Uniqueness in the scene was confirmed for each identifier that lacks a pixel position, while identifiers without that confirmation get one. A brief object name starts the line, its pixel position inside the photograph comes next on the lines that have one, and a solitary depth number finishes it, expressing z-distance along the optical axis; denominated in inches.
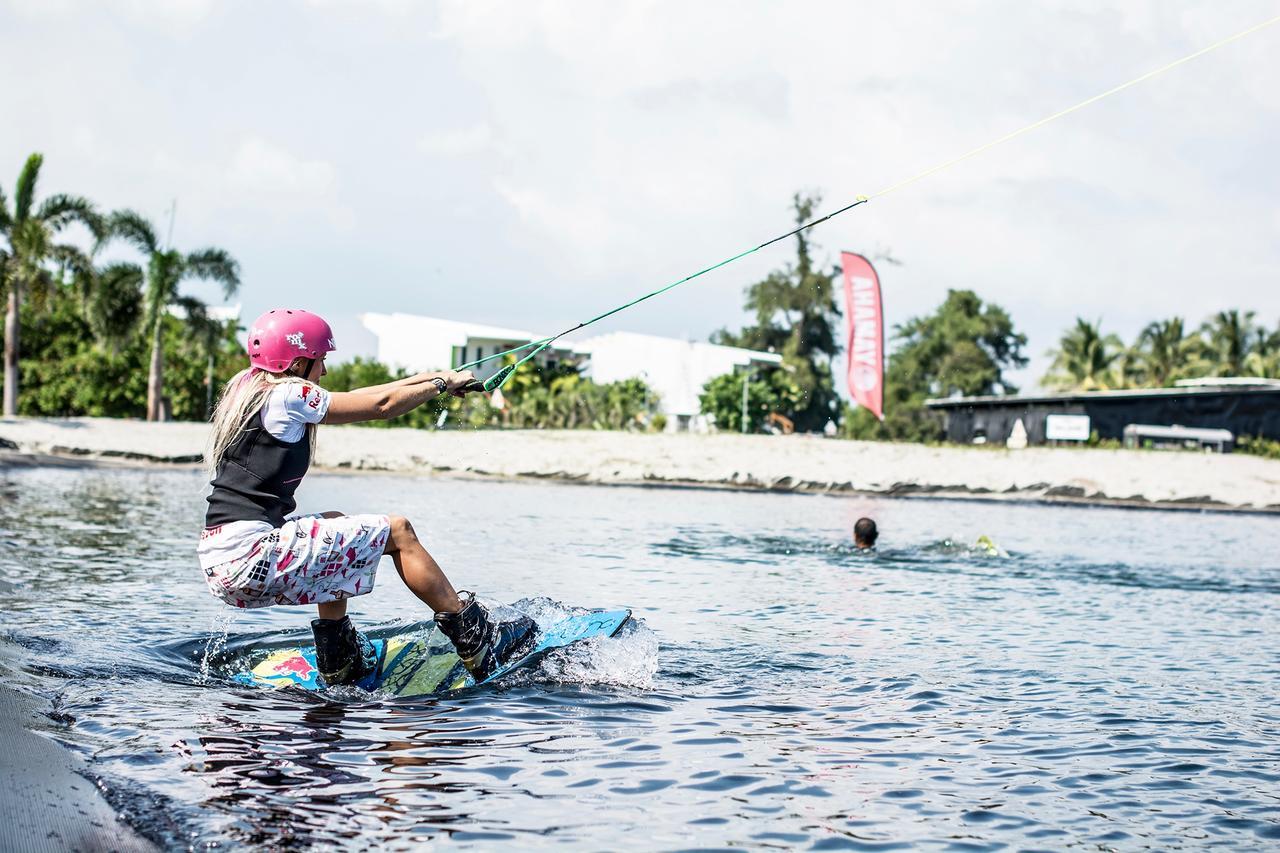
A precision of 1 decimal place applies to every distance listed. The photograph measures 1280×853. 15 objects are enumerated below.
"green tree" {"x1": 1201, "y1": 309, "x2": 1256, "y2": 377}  2797.7
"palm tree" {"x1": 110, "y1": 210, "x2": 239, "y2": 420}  1590.8
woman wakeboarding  235.8
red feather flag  1508.4
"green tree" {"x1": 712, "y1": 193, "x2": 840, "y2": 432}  2704.2
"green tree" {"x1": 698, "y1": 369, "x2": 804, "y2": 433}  2162.9
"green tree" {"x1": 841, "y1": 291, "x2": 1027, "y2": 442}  2989.7
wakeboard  276.1
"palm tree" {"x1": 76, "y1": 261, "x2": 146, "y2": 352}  1563.7
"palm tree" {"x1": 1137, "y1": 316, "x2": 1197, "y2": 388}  2731.3
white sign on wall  1895.9
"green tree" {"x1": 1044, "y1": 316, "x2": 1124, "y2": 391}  2819.9
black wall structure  1807.3
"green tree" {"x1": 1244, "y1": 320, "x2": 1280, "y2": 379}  2726.4
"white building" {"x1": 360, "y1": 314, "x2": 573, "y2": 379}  2455.7
